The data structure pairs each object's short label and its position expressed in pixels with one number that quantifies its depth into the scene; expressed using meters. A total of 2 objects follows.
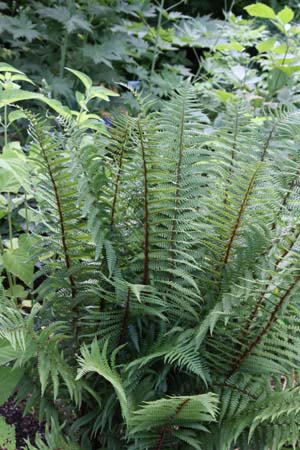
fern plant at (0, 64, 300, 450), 1.15
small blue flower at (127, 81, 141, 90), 2.41
